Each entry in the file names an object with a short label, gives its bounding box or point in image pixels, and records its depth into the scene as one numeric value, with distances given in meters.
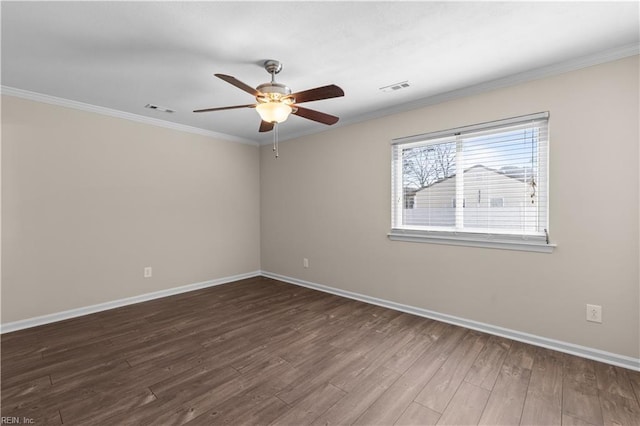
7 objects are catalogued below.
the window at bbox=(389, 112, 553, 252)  2.66
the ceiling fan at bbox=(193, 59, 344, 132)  2.04
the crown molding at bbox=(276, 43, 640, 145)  2.25
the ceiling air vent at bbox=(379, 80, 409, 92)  2.86
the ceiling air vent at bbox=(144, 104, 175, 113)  3.43
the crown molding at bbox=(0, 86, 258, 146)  2.98
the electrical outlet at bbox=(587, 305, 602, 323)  2.35
